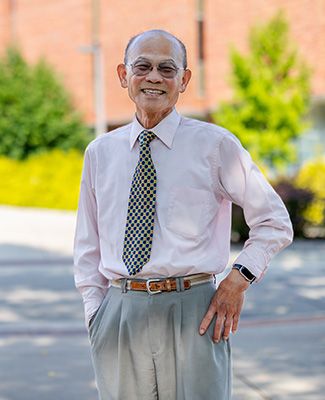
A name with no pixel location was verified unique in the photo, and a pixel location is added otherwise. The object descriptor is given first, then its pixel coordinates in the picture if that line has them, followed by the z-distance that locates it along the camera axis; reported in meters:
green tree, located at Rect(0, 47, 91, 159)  39.00
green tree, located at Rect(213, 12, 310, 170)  26.66
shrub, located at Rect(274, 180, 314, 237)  17.02
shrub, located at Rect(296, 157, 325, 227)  17.25
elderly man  3.04
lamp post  27.24
